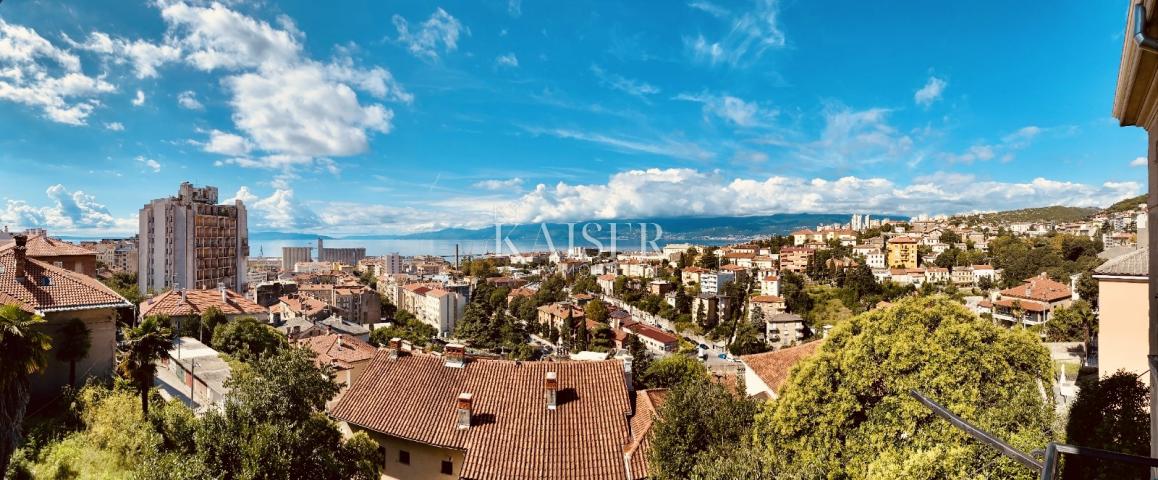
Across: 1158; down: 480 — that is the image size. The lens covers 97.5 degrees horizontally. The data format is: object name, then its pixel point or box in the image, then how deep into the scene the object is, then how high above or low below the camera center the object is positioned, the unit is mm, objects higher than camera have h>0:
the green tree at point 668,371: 23734 -6423
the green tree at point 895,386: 8164 -2503
